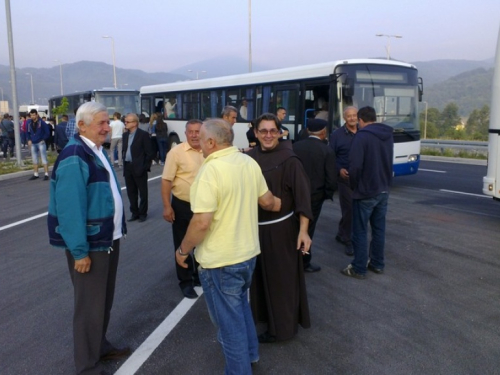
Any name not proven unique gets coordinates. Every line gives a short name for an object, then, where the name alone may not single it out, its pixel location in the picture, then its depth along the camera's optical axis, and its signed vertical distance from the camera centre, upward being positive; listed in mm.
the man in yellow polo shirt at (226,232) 3051 -723
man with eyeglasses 3889 -964
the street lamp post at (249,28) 36375 +6963
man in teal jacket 3197 -679
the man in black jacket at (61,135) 15000 -432
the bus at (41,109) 53741 +1556
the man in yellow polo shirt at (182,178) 5117 -603
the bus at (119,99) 25656 +1171
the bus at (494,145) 7887 -399
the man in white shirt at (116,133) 17859 -440
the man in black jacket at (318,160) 5434 -438
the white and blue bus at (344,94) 11203 +668
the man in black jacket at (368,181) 5508 -683
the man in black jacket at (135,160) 8656 -693
